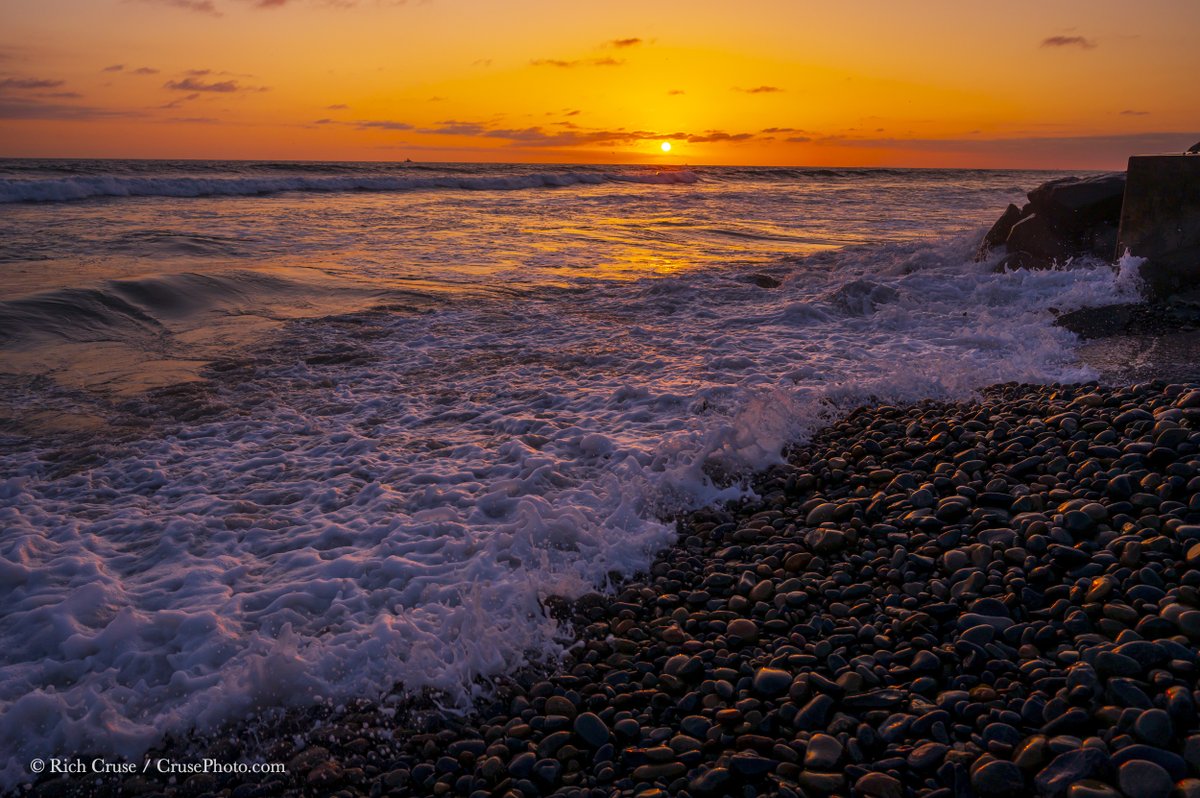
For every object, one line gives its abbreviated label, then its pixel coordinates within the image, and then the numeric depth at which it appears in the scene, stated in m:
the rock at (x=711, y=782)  2.71
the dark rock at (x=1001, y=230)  13.57
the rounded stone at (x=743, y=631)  3.55
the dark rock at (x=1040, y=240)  12.05
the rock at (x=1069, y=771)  2.41
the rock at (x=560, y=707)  3.22
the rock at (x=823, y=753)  2.72
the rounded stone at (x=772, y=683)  3.14
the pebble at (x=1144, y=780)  2.30
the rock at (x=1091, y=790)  2.33
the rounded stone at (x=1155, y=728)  2.46
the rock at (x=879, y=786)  2.54
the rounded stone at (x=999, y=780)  2.47
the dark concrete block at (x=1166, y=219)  9.21
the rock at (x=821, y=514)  4.53
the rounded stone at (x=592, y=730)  3.04
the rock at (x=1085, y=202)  11.96
